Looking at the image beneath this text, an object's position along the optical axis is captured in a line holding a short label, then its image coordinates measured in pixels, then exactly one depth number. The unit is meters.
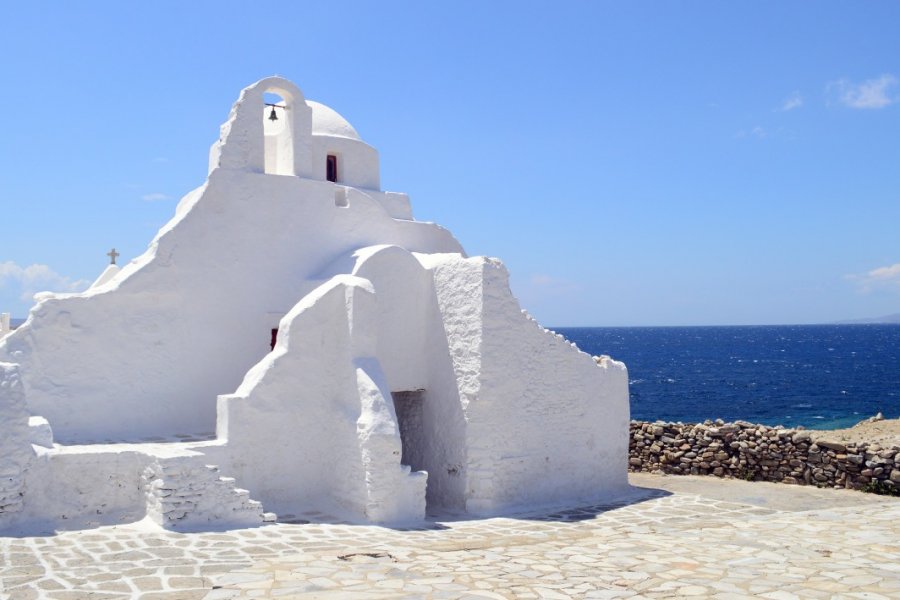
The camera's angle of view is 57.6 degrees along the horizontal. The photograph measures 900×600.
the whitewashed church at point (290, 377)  9.66
